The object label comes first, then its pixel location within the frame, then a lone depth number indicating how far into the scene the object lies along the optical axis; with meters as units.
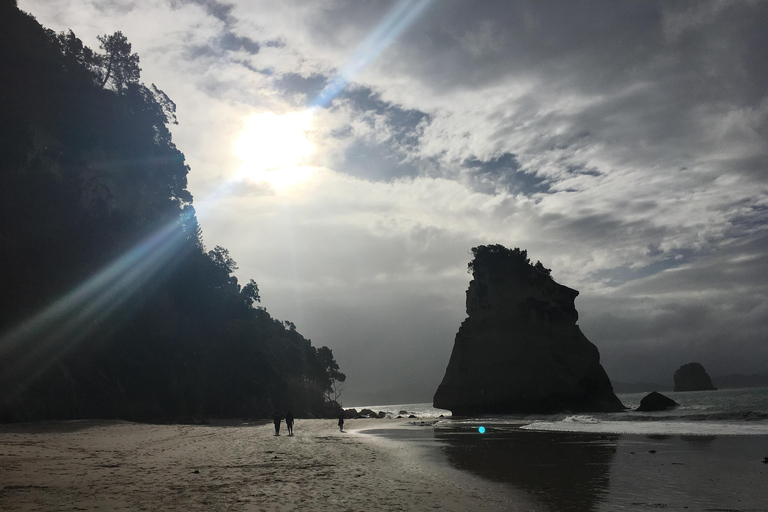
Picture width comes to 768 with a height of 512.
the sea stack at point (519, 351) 69.62
